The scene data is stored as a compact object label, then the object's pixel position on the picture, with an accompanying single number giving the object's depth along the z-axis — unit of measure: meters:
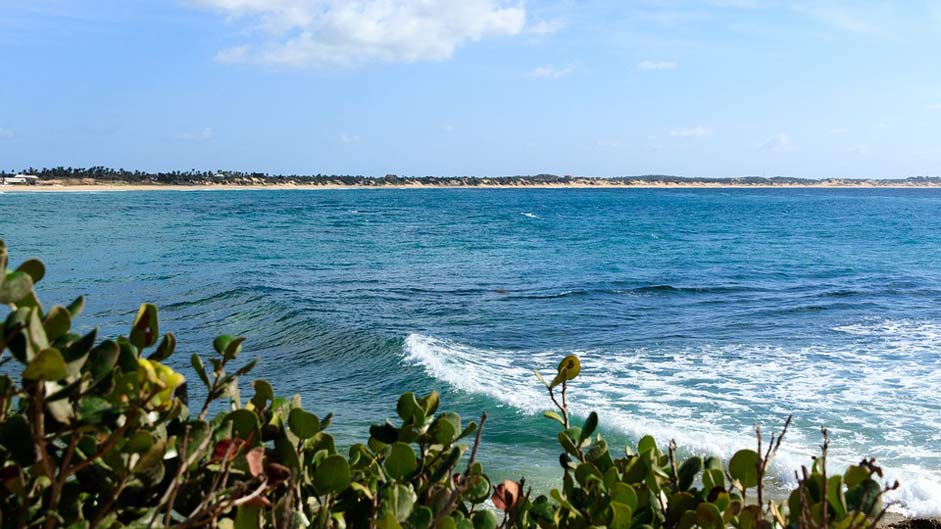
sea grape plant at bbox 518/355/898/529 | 1.57
